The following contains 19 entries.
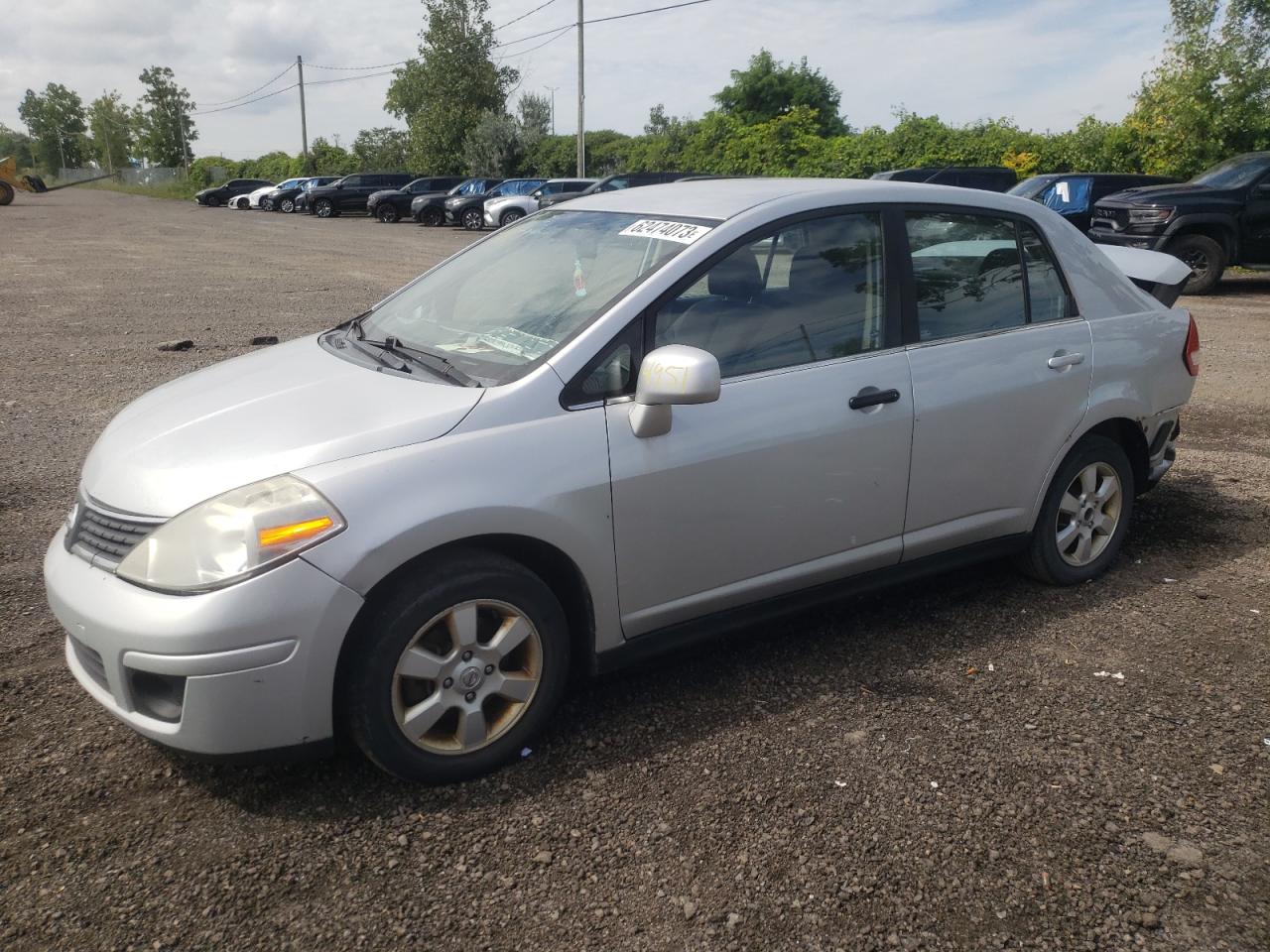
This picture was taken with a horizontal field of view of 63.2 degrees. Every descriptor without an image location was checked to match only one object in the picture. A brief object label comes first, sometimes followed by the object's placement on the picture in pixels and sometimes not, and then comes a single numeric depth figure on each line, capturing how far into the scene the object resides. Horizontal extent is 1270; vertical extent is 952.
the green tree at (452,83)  57.44
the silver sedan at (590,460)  2.68
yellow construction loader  42.56
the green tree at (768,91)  58.31
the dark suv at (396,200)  37.75
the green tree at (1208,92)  20.58
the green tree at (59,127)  140.38
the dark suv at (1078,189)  17.73
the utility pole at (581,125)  37.09
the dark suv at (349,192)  40.91
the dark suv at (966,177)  19.20
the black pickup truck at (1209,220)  14.46
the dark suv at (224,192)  51.50
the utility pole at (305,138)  65.81
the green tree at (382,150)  70.69
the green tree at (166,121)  101.94
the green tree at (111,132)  118.86
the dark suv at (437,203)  35.00
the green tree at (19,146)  155.00
